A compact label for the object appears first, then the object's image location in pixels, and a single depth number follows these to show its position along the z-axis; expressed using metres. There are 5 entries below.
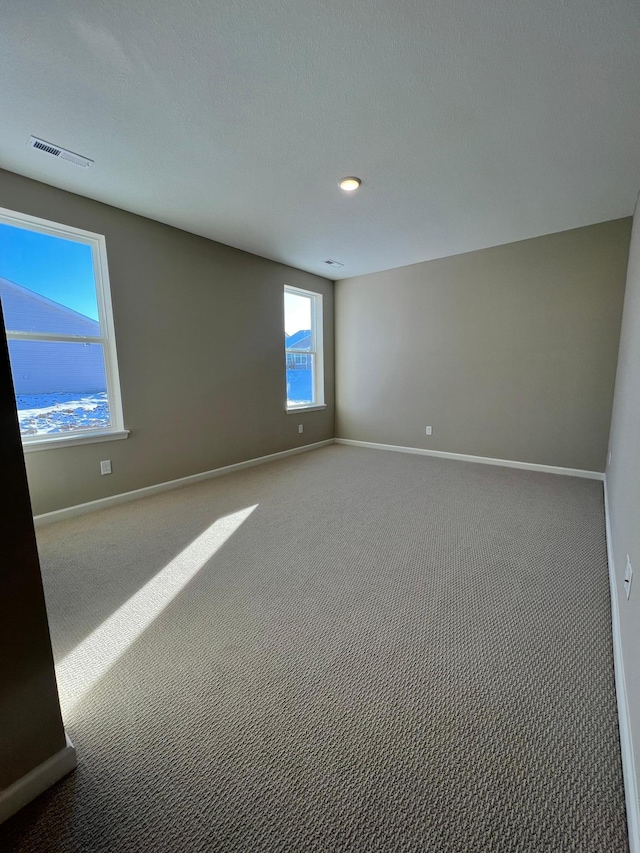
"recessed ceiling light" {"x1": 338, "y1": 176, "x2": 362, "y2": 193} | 2.56
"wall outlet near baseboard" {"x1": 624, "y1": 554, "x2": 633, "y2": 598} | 1.38
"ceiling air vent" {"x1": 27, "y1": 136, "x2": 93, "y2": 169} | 2.13
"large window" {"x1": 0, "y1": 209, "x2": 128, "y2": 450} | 2.63
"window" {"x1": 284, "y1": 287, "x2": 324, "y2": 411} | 4.97
